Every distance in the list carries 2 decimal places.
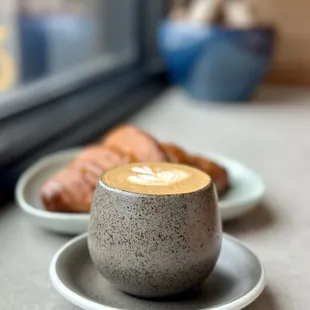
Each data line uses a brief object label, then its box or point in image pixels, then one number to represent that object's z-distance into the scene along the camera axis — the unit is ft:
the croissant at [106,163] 1.60
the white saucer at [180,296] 1.16
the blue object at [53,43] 3.09
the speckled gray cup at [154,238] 1.14
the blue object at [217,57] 3.45
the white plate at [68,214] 1.54
